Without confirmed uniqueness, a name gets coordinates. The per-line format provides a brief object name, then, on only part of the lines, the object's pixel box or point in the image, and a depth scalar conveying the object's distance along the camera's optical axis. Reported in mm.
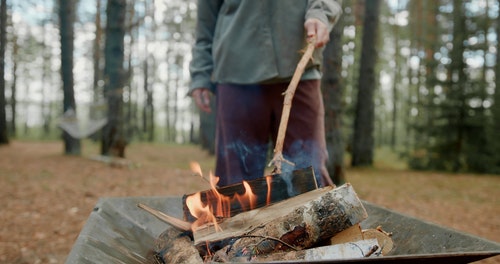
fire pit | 1230
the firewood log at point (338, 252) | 1316
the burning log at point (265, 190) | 1732
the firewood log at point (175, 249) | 1522
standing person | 2209
